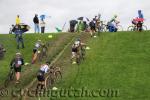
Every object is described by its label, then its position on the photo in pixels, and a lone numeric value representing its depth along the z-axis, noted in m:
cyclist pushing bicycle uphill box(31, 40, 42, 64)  47.29
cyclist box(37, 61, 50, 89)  36.28
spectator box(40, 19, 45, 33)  62.56
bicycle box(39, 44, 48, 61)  48.83
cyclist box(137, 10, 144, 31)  57.26
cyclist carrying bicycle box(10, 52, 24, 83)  39.59
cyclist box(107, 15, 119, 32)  60.42
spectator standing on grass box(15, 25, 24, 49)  53.09
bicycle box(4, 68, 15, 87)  39.94
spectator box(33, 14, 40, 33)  62.25
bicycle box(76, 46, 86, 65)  44.90
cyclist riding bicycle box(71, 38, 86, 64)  44.69
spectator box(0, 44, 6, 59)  50.78
